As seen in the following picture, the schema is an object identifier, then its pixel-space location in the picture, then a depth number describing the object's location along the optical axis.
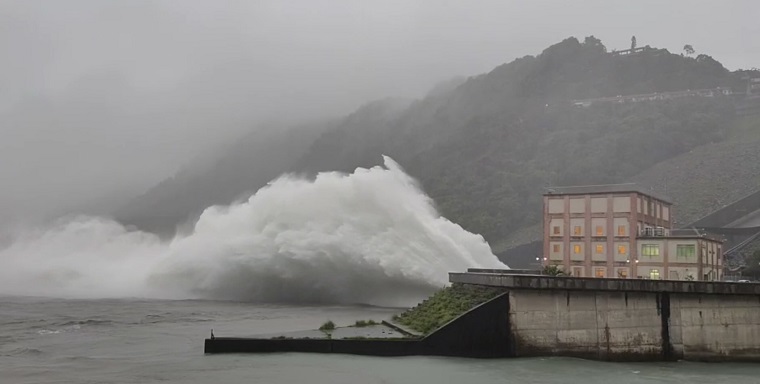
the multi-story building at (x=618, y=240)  57.25
